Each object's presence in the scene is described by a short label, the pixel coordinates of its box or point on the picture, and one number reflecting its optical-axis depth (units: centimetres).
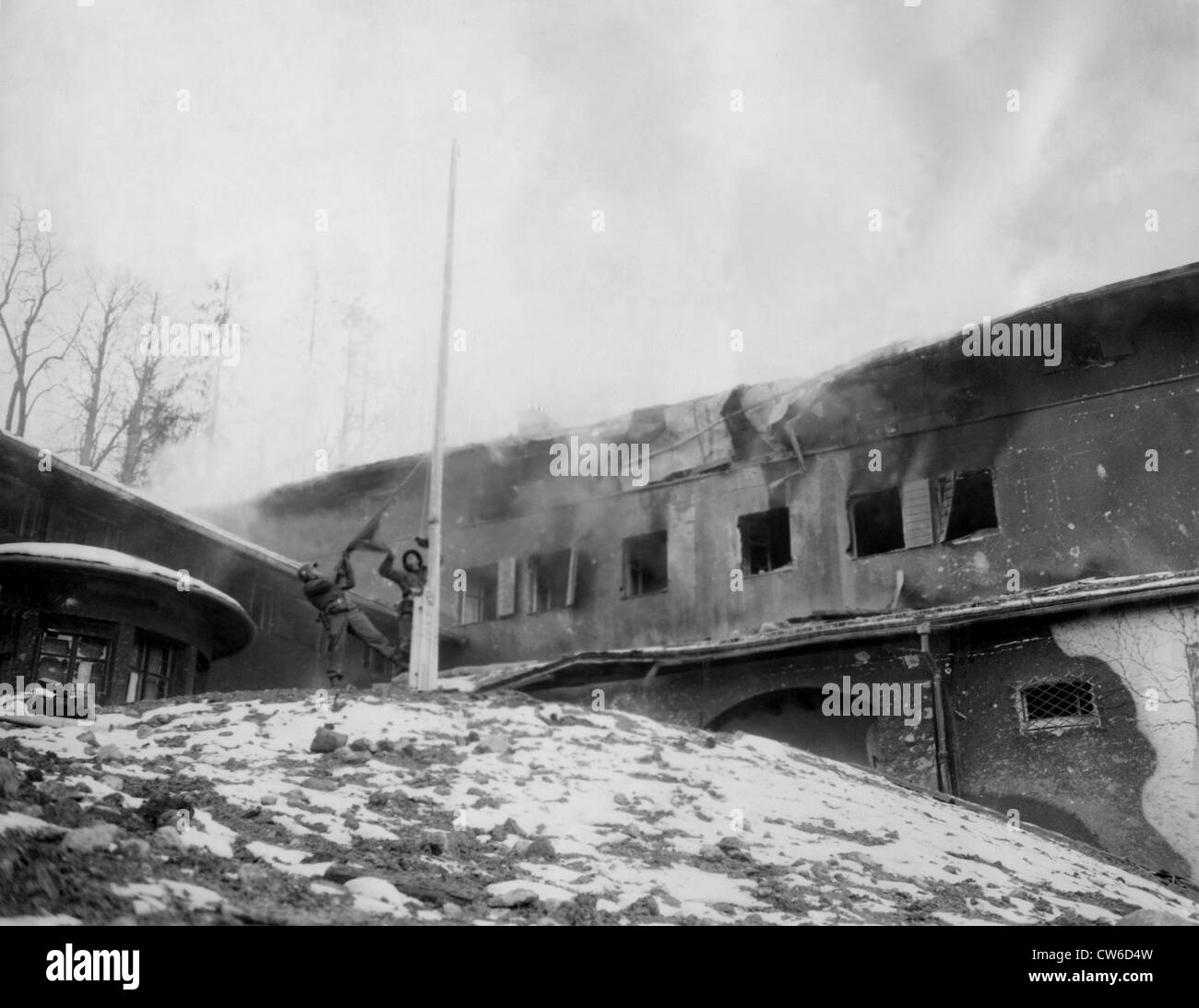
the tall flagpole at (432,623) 1328
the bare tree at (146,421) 2773
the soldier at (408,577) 1381
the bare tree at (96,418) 2609
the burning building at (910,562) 1438
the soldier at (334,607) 1461
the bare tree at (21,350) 2011
